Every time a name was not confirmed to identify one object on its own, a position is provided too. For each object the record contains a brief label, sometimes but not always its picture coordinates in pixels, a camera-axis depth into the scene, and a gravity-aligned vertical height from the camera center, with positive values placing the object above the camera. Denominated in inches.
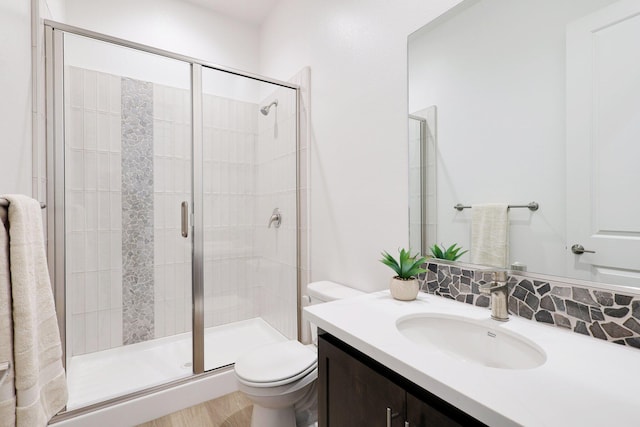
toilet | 52.6 -29.5
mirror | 31.0 +11.2
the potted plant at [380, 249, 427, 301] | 46.2 -10.3
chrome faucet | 37.8 -10.4
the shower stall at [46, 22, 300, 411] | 71.6 -0.7
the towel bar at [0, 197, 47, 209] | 30.5 +1.1
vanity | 21.3 -13.5
